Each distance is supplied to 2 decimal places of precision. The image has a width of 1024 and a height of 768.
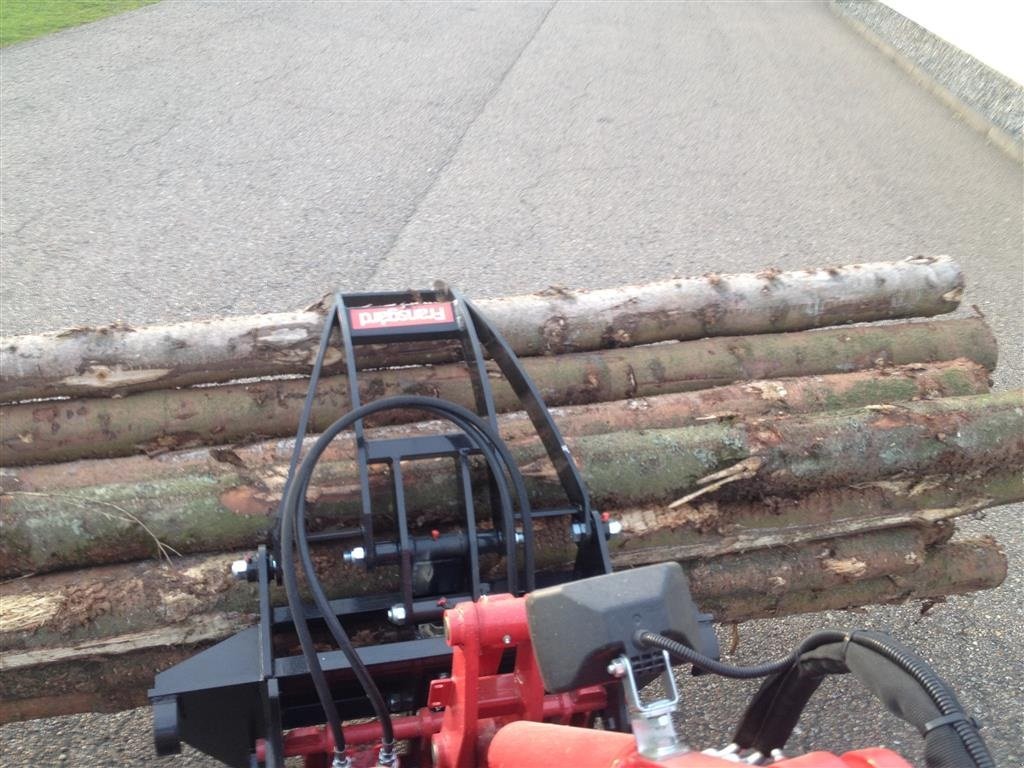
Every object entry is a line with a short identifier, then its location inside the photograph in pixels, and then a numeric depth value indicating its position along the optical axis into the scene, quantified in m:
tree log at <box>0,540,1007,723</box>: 2.46
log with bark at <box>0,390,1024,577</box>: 2.50
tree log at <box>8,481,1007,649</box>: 2.43
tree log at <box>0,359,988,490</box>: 2.69
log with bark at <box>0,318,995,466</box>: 2.84
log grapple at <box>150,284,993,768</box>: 1.43
